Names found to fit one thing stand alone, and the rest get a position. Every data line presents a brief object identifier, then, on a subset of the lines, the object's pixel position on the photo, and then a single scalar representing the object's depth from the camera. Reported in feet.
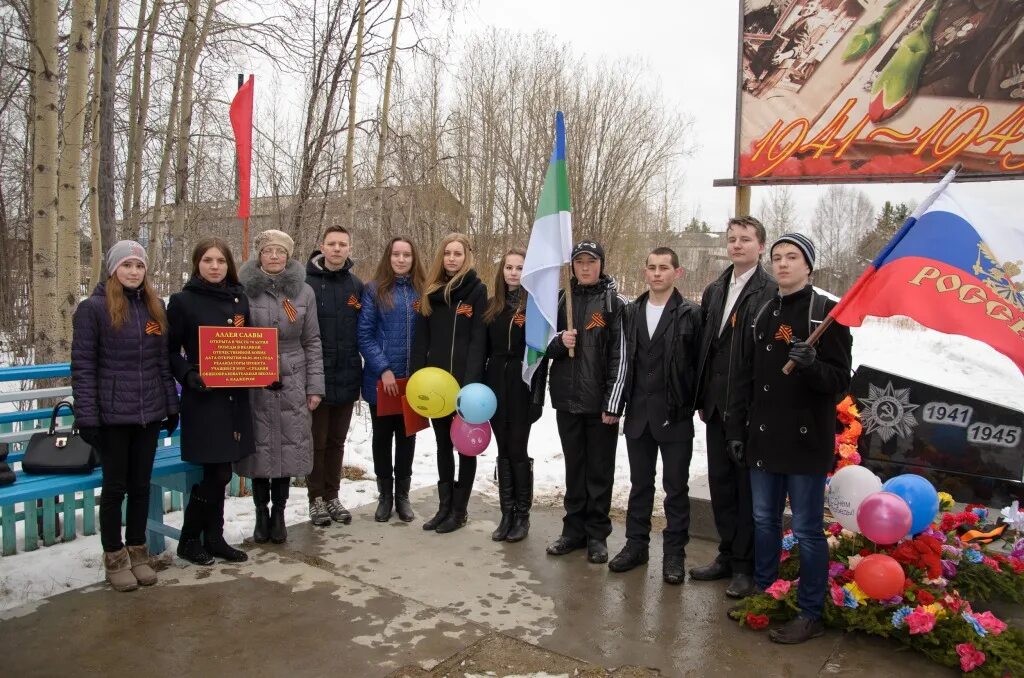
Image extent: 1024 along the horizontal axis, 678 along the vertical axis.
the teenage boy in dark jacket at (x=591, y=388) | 15.79
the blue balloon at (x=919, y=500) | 13.57
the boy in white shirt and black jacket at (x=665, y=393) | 14.88
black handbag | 13.97
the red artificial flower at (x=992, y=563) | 13.65
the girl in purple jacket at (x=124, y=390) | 13.12
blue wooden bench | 15.29
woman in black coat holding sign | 14.89
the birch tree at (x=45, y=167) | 17.84
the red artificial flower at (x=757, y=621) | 12.82
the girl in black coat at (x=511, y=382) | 17.11
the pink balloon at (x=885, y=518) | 12.58
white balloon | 13.29
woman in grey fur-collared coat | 16.30
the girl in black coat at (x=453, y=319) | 17.46
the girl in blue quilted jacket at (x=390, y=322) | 17.98
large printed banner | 20.77
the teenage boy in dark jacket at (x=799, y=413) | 12.19
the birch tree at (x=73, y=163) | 18.24
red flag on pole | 19.44
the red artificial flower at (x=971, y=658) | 11.16
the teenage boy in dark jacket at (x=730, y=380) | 14.10
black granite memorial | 17.33
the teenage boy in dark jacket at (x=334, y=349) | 17.70
